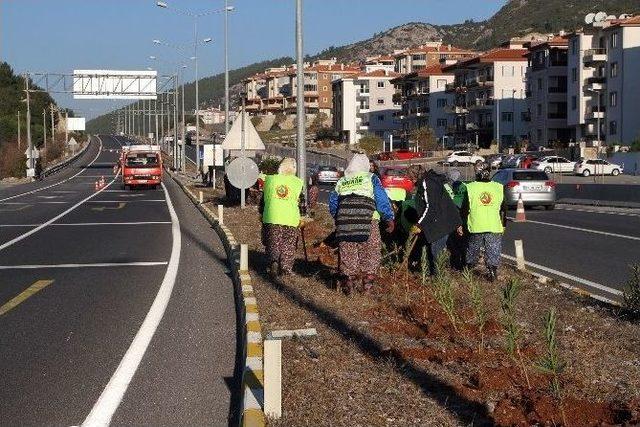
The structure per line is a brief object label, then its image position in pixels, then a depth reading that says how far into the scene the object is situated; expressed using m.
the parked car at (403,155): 90.31
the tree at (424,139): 109.06
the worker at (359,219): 11.23
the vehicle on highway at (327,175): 60.17
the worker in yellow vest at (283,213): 13.20
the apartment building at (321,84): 184.25
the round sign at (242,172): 24.84
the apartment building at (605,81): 82.44
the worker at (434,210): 12.47
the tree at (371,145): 111.55
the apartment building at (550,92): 95.25
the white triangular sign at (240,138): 28.30
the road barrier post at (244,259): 14.17
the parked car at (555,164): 70.50
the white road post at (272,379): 6.26
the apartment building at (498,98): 106.31
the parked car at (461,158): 82.89
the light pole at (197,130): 64.22
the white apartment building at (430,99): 124.62
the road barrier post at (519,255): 14.72
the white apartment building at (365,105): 146.88
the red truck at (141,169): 56.09
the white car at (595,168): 69.09
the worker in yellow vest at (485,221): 13.27
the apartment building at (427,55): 161.38
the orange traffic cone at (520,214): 28.50
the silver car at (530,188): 34.50
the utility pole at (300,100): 21.12
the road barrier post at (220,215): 24.22
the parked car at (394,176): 37.42
